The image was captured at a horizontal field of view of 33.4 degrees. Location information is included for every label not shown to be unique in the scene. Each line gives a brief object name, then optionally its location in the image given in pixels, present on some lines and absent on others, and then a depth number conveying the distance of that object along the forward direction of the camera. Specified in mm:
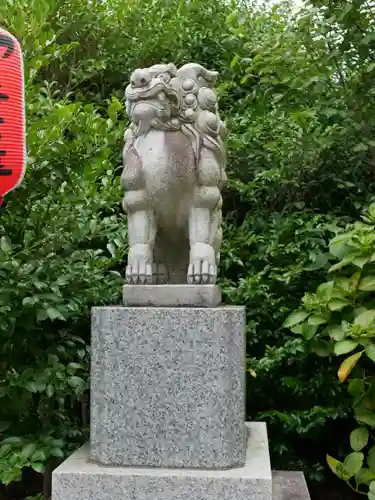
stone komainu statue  2557
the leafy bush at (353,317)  2965
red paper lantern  2381
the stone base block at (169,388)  2396
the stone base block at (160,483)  2270
